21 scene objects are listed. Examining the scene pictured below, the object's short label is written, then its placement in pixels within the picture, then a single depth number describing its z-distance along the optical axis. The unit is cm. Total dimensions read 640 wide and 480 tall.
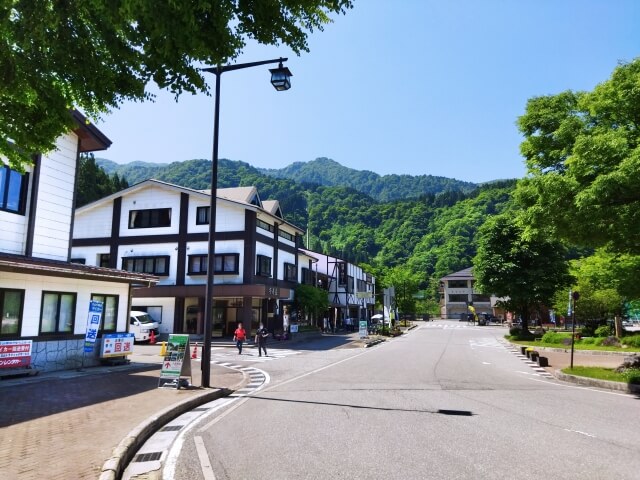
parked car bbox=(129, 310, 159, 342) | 3069
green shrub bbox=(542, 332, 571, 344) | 3284
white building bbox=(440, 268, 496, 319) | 10469
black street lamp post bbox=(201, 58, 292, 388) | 1247
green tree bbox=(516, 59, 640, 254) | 1149
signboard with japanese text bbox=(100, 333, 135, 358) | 1656
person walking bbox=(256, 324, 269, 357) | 2292
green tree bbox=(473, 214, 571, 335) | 3522
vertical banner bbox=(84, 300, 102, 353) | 1528
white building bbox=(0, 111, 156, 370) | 1404
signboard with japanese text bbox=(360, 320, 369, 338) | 3622
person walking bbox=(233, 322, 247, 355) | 2348
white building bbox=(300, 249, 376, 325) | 5064
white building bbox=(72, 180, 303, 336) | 3400
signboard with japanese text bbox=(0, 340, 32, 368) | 1281
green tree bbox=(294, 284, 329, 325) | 4225
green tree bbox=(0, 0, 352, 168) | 470
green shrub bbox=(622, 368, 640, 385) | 1277
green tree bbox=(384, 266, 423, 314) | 8100
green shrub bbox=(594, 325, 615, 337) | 3638
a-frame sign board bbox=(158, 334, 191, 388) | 1219
